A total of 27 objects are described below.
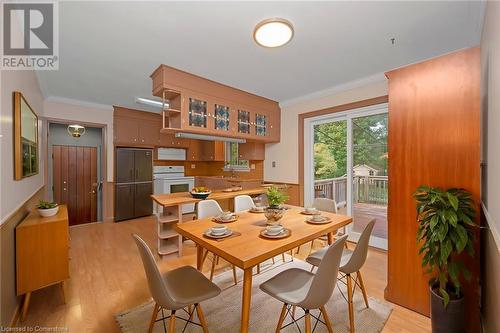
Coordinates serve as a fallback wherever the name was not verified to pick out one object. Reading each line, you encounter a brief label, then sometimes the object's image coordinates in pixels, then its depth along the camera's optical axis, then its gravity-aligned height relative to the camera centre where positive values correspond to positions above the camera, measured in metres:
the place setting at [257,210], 2.53 -0.53
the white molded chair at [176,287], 1.29 -0.84
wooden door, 4.92 -0.36
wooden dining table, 1.36 -0.56
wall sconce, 5.03 +0.78
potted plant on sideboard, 2.15 -0.44
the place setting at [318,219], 2.07 -0.53
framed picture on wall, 1.85 +0.25
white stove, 5.37 -0.40
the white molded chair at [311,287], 1.28 -0.84
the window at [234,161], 5.19 +0.09
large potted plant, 1.52 -0.56
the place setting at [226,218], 2.15 -0.53
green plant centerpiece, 2.01 -0.40
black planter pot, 1.55 -1.08
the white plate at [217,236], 1.68 -0.55
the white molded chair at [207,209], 2.54 -0.52
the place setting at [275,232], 1.68 -0.54
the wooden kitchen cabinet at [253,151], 4.70 +0.29
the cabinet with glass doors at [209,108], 2.97 +0.92
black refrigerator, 4.81 -0.42
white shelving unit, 3.07 -0.96
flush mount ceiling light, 1.88 +1.17
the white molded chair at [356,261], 1.66 -0.76
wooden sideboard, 1.82 -0.77
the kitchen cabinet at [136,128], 4.83 +0.85
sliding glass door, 3.32 +0.05
